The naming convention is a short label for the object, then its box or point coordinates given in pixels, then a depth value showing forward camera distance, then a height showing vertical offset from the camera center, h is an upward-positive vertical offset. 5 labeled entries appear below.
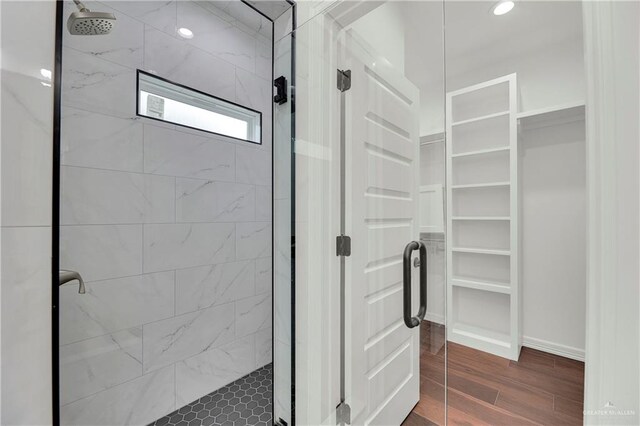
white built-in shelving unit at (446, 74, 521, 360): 2.05 -0.02
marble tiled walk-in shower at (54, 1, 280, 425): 1.29 -0.03
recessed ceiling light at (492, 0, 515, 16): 1.74 +1.44
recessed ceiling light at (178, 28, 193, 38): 1.66 +1.19
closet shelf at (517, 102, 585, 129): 1.78 +0.74
